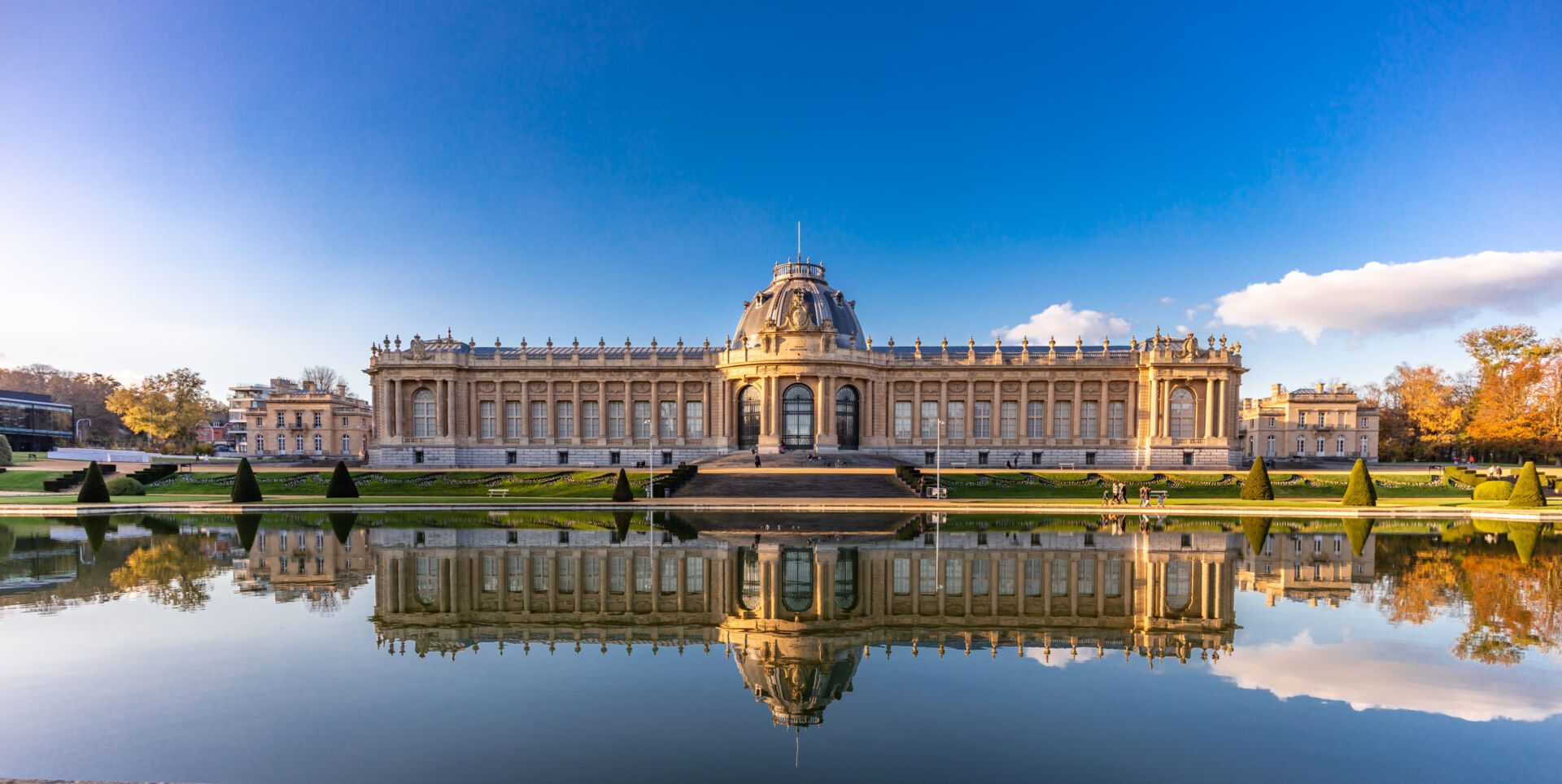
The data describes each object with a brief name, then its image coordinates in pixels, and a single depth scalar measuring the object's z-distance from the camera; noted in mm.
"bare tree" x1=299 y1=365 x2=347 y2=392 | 124188
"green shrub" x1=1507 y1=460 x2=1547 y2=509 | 38094
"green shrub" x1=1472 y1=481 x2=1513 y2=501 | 41812
